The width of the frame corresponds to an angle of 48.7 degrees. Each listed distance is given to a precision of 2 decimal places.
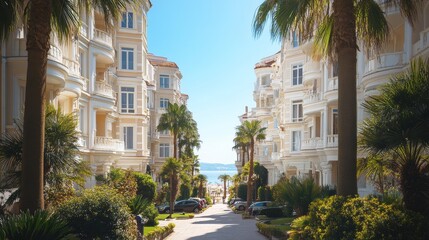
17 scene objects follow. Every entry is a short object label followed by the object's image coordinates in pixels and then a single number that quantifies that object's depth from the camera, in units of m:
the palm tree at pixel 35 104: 10.05
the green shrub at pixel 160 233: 20.05
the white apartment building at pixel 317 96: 21.05
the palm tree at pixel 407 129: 10.91
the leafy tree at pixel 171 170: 41.84
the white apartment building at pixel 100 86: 18.55
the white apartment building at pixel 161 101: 58.25
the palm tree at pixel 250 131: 51.31
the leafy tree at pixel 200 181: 69.62
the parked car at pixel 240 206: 52.22
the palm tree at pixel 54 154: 13.51
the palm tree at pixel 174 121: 51.38
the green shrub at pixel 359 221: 8.83
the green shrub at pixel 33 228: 7.81
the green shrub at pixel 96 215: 12.67
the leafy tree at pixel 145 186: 33.50
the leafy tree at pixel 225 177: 99.50
